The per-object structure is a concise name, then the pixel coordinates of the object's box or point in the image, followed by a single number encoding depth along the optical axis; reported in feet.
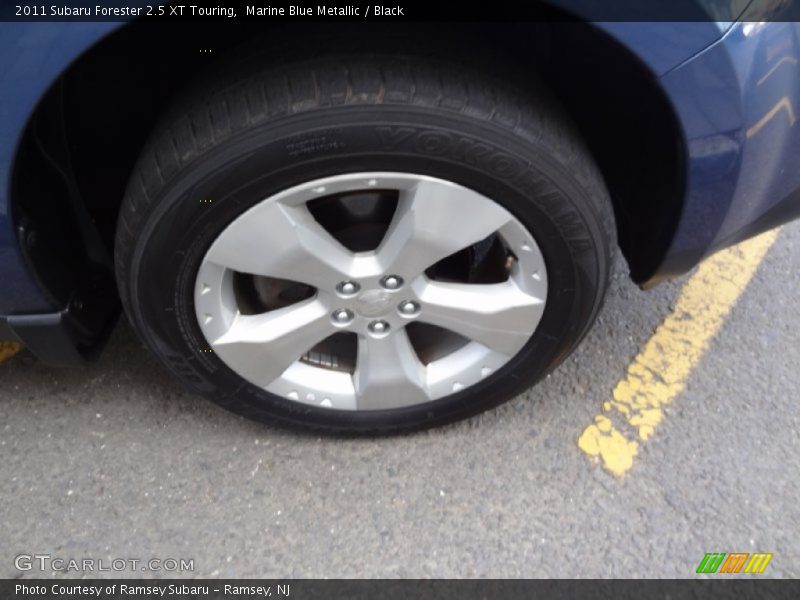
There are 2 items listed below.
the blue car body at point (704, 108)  3.69
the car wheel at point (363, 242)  4.15
